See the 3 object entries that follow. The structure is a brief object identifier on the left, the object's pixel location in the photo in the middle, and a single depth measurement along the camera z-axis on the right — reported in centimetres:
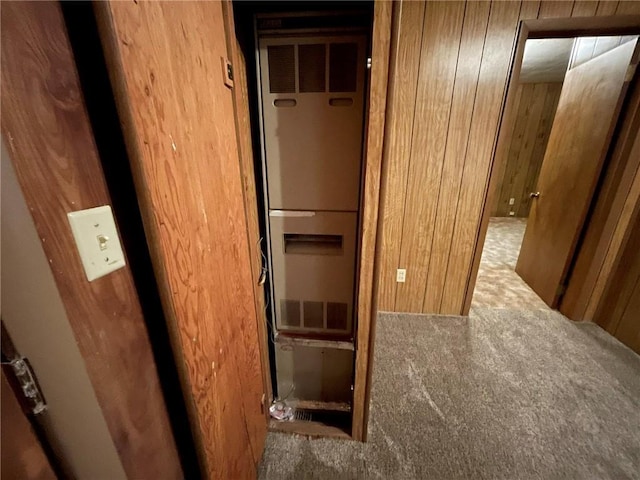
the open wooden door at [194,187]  43
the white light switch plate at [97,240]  41
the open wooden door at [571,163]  178
